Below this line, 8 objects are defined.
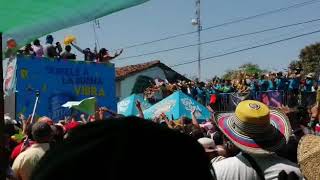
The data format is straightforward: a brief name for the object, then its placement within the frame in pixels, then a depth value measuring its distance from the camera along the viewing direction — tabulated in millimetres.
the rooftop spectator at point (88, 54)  15554
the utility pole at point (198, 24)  37719
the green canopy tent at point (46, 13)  2637
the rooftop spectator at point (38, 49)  13586
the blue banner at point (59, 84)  12336
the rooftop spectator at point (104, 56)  15406
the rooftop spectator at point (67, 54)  14116
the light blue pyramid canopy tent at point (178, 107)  15219
